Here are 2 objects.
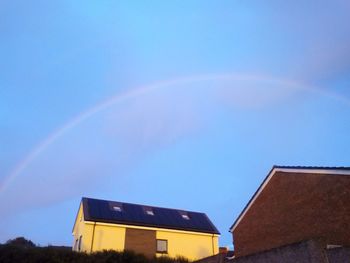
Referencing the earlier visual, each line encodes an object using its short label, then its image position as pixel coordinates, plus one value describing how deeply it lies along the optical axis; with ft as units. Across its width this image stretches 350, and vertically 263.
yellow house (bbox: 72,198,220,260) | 95.04
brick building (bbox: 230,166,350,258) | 55.95
